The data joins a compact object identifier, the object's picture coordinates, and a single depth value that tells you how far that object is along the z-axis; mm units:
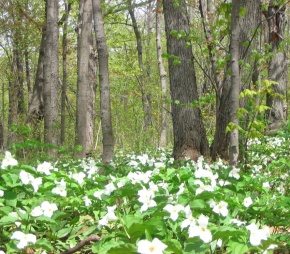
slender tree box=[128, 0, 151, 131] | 15384
